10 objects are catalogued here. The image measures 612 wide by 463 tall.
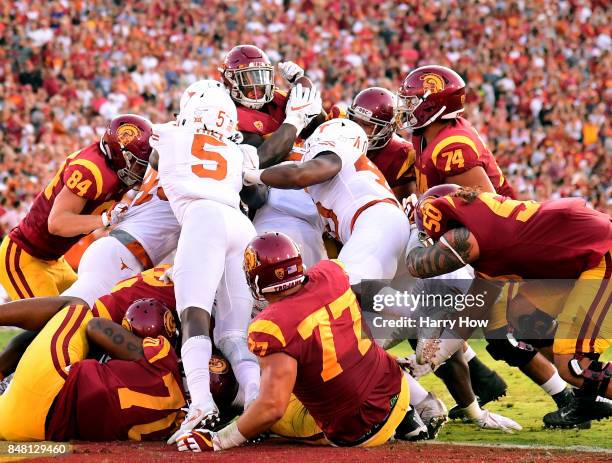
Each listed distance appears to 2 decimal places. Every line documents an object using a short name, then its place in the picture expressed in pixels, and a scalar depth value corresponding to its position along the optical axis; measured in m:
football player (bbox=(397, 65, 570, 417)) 12.15
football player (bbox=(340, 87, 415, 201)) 13.56
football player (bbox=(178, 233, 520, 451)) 9.32
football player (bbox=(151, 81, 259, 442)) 10.73
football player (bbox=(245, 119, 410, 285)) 12.14
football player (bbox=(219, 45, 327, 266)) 13.16
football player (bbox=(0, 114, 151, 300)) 13.50
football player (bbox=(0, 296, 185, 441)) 10.37
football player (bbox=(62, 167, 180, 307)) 12.85
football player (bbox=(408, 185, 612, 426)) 10.45
